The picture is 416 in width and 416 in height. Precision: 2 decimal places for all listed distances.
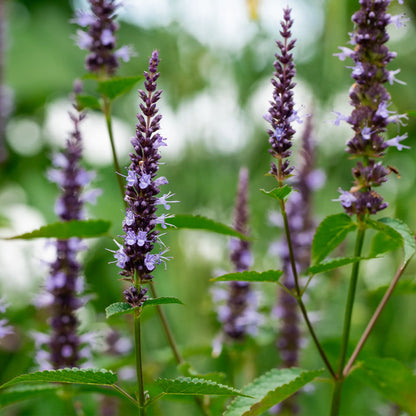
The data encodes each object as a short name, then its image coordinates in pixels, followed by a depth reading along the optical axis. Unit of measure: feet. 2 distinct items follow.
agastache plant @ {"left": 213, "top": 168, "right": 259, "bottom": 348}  3.49
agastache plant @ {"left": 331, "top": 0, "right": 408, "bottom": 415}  2.96
